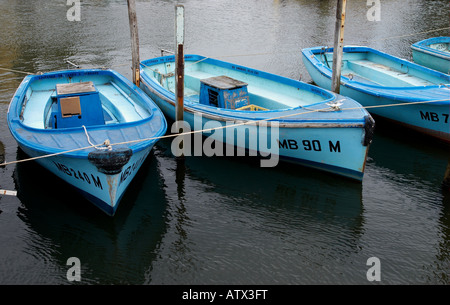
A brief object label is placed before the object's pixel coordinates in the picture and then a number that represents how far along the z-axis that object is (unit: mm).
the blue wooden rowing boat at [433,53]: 21875
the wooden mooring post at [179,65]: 13172
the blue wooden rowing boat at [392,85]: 15938
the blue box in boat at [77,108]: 13125
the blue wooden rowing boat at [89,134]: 11078
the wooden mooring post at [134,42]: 16639
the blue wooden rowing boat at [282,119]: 13020
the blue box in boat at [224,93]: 15312
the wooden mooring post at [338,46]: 15797
